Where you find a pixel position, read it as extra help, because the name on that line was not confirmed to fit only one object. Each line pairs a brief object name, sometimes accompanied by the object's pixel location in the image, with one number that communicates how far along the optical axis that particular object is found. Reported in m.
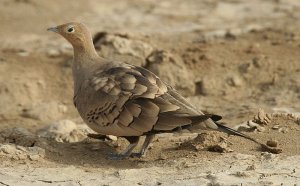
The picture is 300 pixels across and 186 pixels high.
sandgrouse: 13.83
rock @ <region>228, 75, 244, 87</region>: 21.25
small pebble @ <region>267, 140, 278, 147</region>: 14.51
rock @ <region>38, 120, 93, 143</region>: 16.66
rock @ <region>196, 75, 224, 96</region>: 21.14
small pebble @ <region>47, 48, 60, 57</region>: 23.12
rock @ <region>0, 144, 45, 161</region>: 14.40
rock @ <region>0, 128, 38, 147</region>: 15.24
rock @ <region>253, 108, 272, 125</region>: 16.02
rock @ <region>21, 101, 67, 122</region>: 20.53
